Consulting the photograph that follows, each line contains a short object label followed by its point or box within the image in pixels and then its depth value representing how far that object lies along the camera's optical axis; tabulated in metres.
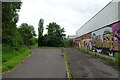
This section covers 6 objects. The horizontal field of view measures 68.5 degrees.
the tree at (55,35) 26.30
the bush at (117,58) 7.42
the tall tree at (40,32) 26.54
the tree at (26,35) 22.03
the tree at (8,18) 7.77
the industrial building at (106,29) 8.93
